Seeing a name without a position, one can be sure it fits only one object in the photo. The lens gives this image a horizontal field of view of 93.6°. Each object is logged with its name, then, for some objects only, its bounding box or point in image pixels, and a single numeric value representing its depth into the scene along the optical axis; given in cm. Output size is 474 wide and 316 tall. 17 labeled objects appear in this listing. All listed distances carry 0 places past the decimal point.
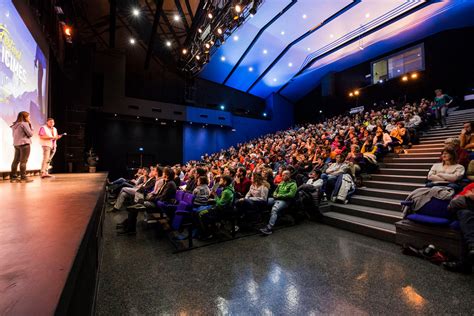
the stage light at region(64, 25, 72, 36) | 713
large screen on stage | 321
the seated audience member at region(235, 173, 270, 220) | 377
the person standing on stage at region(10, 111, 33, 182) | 347
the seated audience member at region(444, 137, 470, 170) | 337
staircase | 359
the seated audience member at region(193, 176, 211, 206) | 389
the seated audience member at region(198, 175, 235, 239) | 351
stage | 47
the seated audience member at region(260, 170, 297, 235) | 379
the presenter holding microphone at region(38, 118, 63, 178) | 436
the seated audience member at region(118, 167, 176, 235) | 391
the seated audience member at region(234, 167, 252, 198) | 456
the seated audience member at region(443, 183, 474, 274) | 230
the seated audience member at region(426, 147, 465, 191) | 299
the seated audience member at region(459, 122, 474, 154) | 397
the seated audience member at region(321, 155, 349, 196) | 483
